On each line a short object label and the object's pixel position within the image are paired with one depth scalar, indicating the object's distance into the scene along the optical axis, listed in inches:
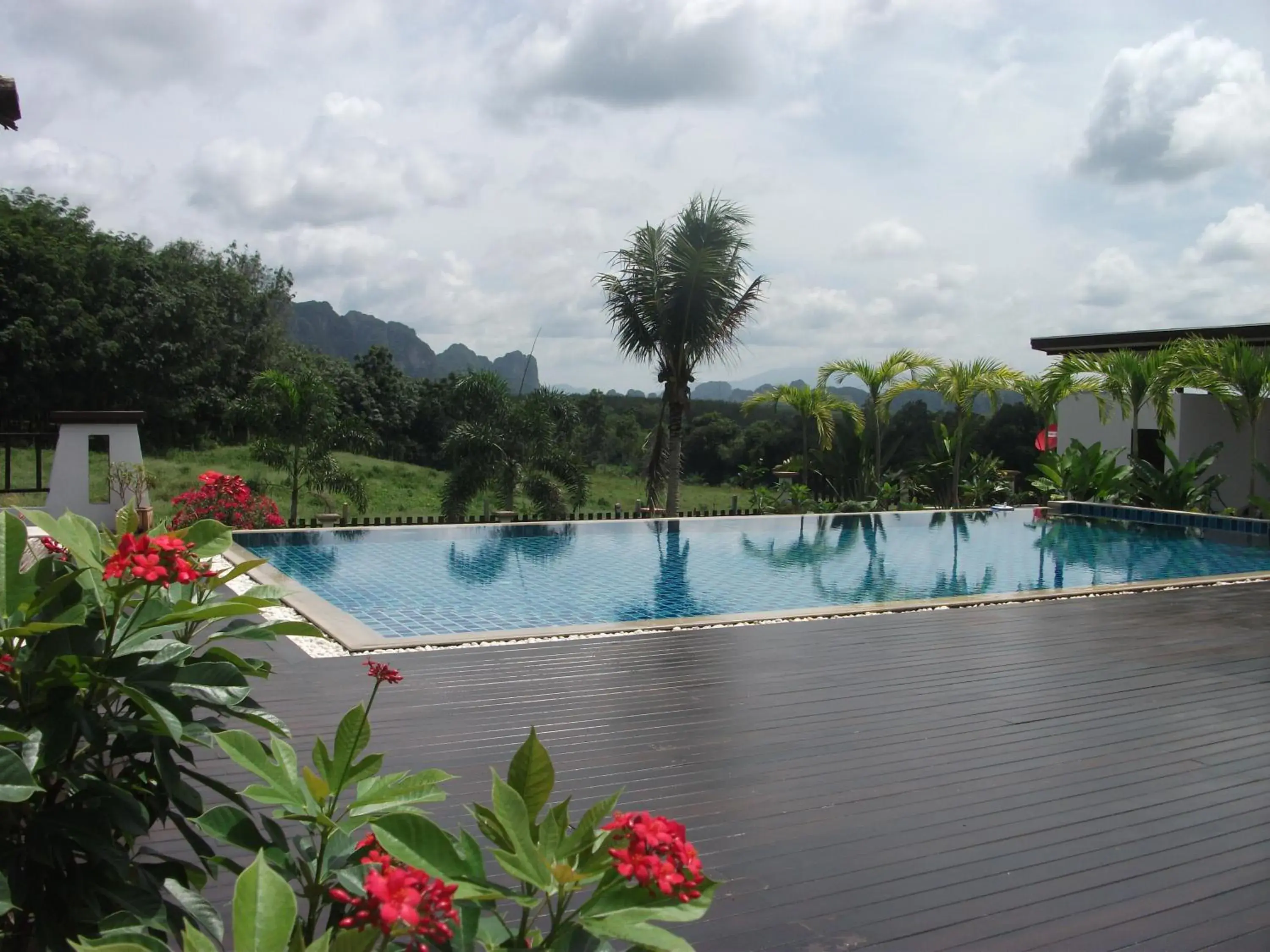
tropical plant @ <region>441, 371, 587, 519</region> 533.3
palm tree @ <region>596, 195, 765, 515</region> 564.1
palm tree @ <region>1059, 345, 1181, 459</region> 532.4
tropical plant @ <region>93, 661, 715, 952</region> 43.8
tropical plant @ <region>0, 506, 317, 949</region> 58.8
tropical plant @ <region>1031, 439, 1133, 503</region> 570.6
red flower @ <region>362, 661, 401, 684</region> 67.2
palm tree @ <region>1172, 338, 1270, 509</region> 489.7
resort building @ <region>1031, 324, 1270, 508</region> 631.2
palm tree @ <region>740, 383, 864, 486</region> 593.0
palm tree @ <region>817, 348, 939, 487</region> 583.8
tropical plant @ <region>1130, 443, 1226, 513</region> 528.7
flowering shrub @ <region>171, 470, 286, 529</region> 163.0
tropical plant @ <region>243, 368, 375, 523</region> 478.6
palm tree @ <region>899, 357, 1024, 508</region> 572.1
